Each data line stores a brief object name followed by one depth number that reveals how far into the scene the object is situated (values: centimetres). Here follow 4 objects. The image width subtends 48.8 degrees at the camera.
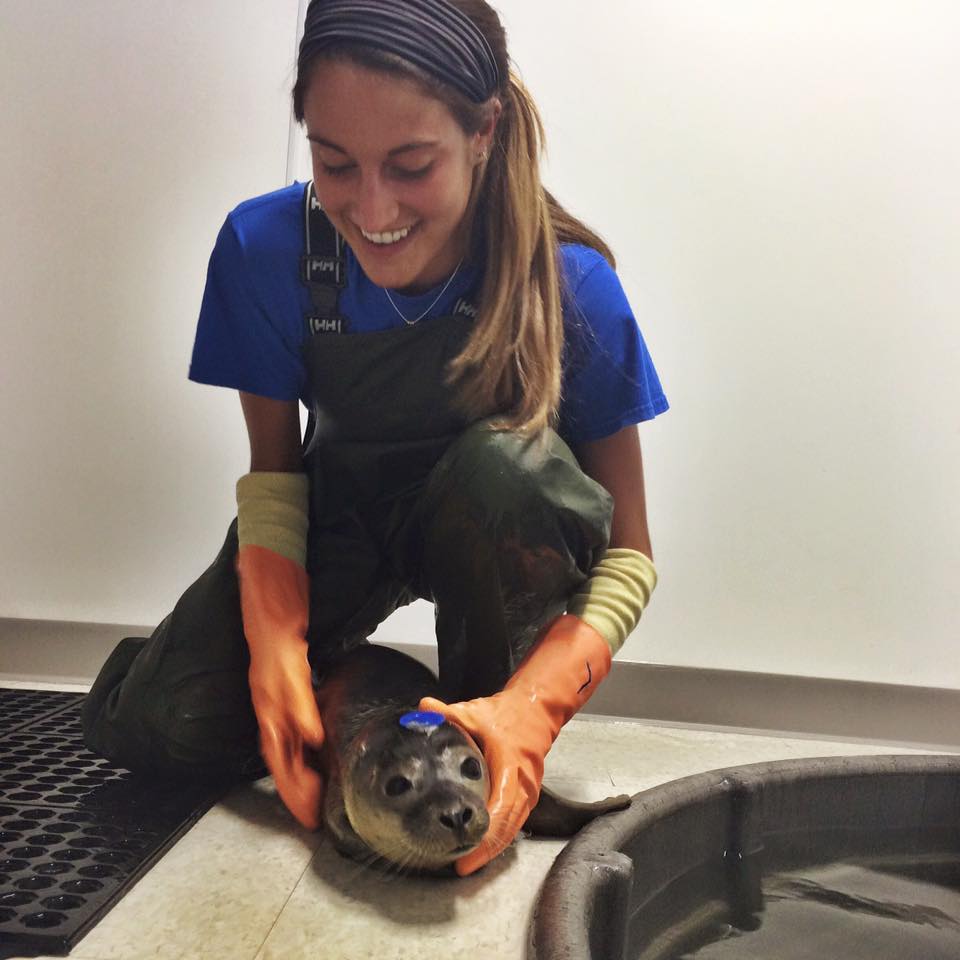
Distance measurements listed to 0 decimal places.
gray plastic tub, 103
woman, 118
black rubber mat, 94
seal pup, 100
